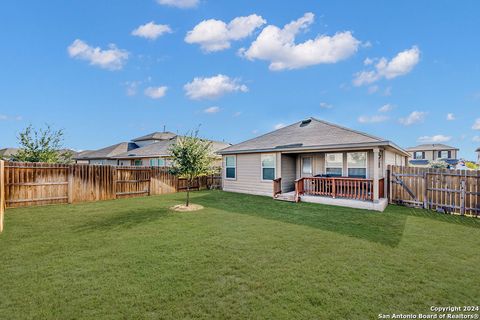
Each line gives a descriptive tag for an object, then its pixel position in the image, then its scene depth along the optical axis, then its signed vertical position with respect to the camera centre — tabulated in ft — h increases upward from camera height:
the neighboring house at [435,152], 147.60 +4.72
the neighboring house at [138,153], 78.43 +2.65
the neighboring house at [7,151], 146.41 +6.03
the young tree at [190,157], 31.11 +0.41
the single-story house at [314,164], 33.76 -0.80
